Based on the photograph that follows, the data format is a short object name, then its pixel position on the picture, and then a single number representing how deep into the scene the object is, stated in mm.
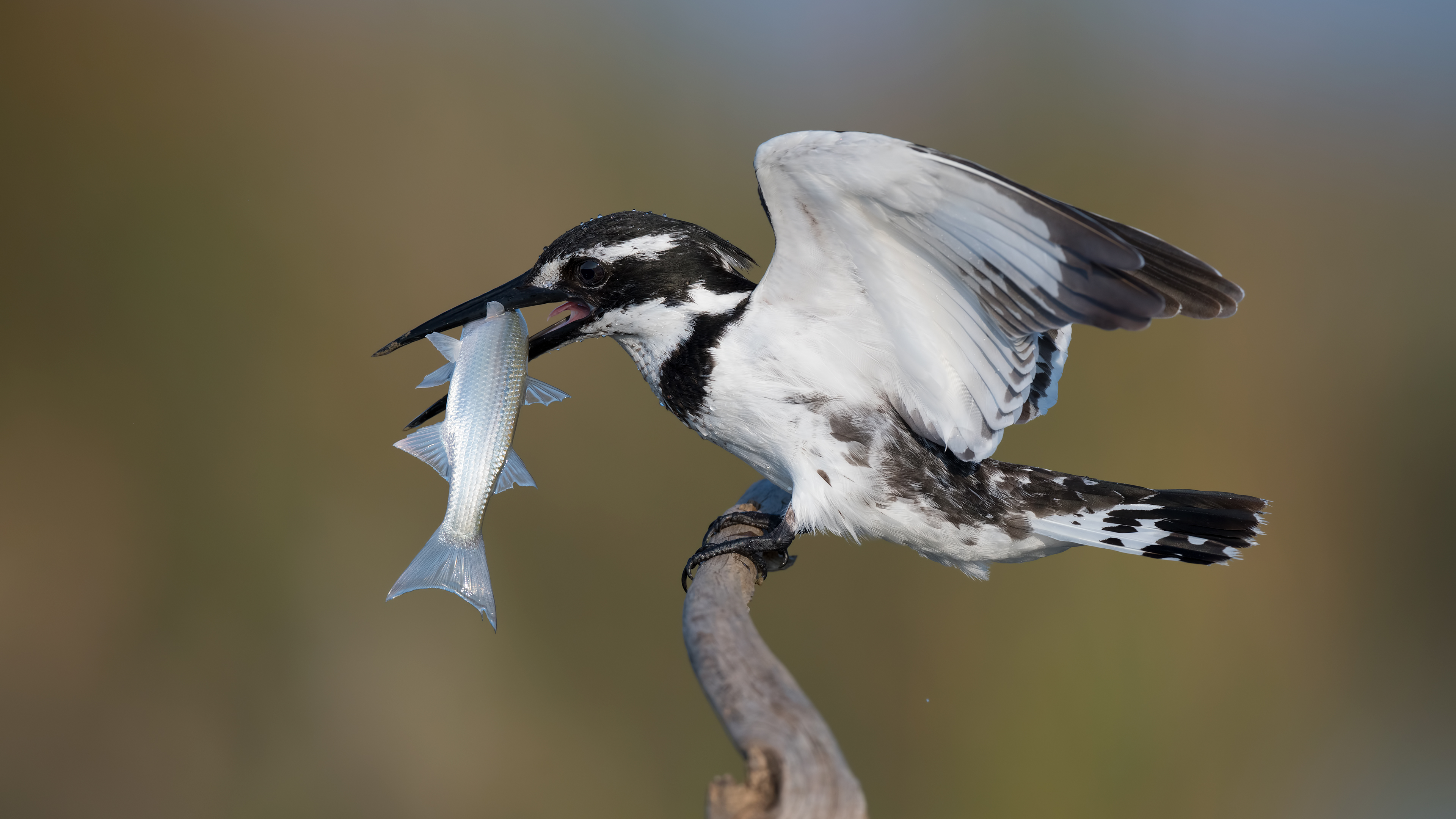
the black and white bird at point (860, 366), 5793
